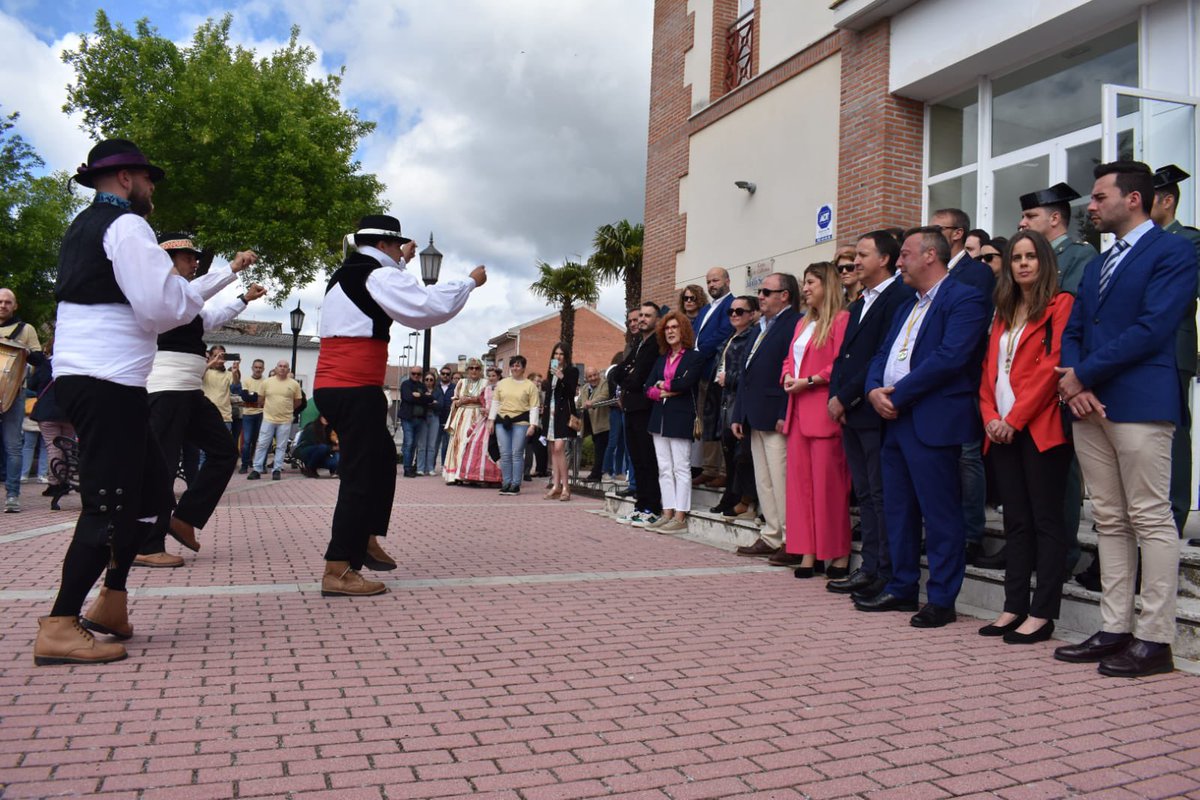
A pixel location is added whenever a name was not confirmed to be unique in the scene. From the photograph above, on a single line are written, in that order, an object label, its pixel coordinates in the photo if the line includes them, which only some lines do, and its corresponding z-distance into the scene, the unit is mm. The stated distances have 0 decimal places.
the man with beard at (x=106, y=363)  3930
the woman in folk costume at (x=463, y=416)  14922
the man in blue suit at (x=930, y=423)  5090
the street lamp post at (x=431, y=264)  17516
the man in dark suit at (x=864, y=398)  5711
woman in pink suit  6277
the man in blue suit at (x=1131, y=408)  4066
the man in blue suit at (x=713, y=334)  8844
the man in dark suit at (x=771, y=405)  6875
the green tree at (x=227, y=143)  26078
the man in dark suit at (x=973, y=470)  5777
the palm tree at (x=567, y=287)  38531
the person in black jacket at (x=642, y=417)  8930
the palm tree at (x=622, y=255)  32750
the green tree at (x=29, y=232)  36062
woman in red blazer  4609
